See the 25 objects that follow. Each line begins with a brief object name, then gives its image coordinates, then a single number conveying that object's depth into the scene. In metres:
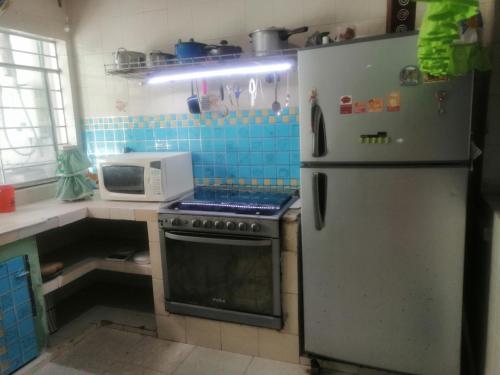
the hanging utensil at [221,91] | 2.62
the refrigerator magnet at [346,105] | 1.73
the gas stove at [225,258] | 2.01
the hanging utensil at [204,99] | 2.64
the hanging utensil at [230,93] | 2.60
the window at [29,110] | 2.70
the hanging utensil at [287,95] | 2.44
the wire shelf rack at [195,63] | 2.18
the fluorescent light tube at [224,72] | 2.31
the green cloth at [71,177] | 2.66
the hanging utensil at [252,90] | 2.52
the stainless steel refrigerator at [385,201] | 1.63
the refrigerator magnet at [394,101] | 1.65
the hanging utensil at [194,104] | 2.64
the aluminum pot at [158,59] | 2.50
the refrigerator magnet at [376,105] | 1.68
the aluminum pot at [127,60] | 2.55
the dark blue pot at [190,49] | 2.38
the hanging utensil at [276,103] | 2.45
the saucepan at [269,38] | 2.12
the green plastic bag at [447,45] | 1.08
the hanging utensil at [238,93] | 2.58
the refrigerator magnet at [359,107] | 1.71
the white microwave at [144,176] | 2.41
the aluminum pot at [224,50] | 2.32
